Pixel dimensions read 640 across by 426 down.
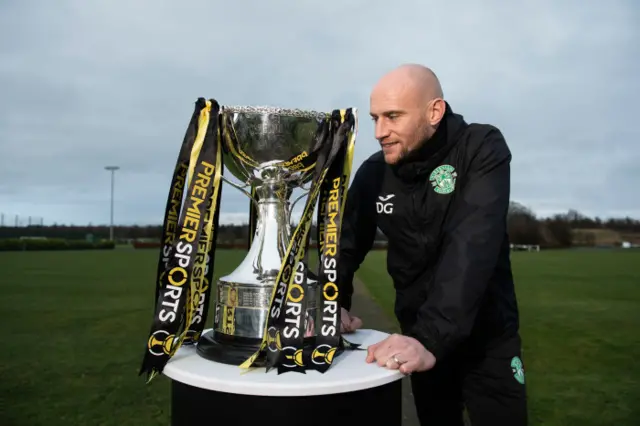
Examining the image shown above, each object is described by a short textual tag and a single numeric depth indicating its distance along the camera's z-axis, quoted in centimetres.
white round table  162
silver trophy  195
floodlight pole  6156
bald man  179
